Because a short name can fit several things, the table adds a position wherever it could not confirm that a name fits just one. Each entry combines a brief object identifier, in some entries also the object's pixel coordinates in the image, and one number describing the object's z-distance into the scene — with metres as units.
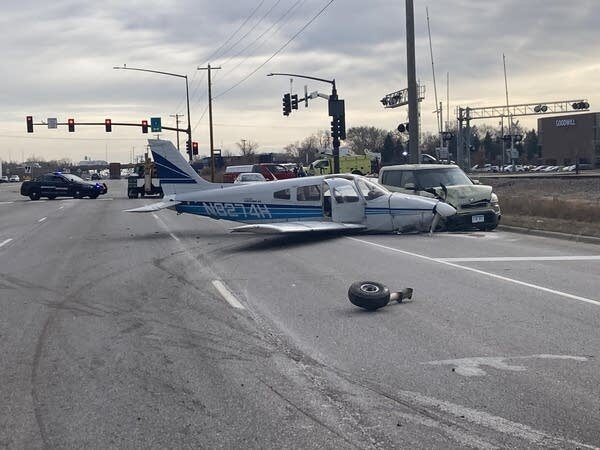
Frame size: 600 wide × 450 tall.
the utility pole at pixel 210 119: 63.53
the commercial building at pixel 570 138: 123.12
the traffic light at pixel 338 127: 39.50
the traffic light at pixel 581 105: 92.62
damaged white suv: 20.97
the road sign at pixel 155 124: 62.62
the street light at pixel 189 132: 67.82
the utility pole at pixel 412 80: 30.77
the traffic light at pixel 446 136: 50.28
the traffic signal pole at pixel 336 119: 38.78
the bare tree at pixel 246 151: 175.44
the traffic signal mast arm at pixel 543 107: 92.81
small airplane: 19.52
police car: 53.25
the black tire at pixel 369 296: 9.66
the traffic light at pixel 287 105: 47.54
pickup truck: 58.86
